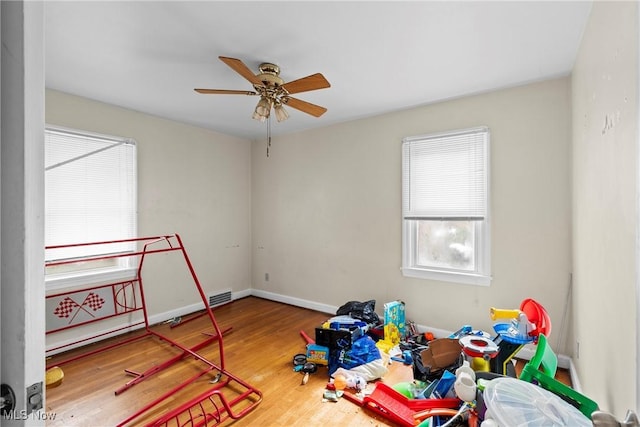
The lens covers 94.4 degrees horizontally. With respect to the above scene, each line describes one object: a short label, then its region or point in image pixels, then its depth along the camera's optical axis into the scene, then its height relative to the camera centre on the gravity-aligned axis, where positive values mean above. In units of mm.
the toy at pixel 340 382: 2262 -1310
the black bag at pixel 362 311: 3182 -1090
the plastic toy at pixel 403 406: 1802 -1292
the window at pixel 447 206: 2869 +62
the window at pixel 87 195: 2807 +162
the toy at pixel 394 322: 3037 -1151
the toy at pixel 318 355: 2588 -1254
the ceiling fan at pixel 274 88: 2000 +908
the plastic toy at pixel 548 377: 1253 -802
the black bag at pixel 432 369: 2261 -1209
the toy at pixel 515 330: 1837 -745
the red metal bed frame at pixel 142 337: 1938 -1261
